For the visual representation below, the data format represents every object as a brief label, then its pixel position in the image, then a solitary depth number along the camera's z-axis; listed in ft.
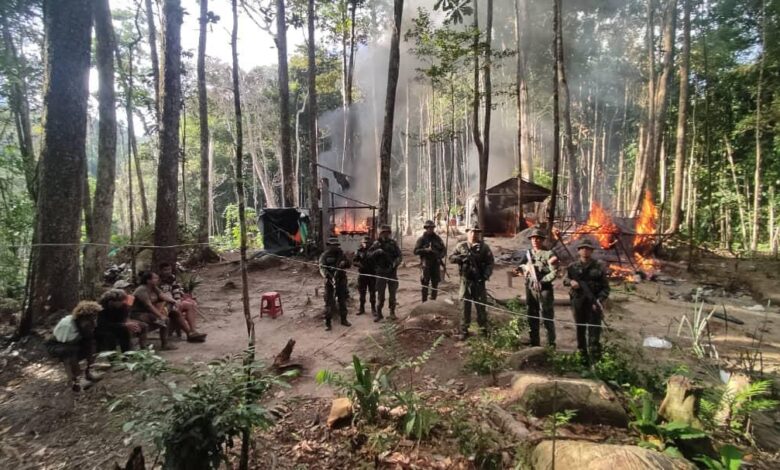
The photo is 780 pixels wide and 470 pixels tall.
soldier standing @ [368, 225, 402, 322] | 24.61
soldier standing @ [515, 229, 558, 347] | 18.42
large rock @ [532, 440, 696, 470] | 8.64
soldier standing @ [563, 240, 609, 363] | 17.43
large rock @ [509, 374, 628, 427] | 12.28
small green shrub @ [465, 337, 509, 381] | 15.98
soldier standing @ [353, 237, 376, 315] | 25.18
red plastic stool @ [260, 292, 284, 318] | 25.80
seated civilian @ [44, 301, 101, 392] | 15.31
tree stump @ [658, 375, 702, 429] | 11.18
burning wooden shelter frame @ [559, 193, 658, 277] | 40.09
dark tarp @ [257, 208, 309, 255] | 45.03
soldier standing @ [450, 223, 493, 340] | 20.42
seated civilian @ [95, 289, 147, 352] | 17.22
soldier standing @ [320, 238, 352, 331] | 23.48
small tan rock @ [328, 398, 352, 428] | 12.46
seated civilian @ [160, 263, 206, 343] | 20.94
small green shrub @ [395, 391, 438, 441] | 11.25
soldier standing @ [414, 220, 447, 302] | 25.08
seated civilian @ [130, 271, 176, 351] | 19.40
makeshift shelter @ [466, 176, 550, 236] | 62.23
